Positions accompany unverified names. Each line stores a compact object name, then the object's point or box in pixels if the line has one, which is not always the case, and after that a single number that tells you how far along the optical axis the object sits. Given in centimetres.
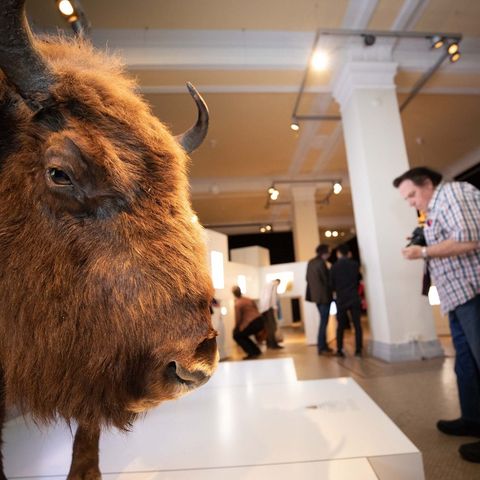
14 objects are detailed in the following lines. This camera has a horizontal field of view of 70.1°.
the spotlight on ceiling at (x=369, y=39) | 527
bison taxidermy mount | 79
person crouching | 677
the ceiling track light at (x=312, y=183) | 1102
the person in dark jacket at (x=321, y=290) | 668
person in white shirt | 816
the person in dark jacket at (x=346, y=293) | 610
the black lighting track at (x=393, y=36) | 498
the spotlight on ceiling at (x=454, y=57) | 524
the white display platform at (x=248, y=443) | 120
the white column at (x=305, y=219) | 1247
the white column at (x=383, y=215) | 511
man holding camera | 207
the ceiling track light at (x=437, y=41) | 509
